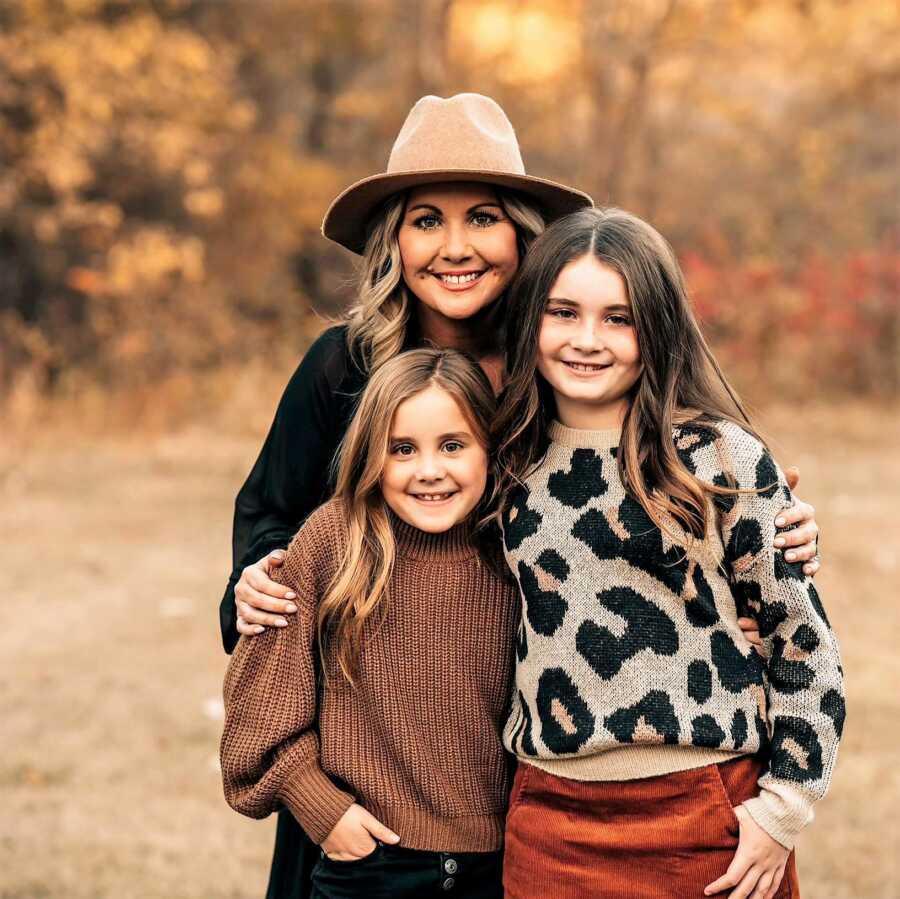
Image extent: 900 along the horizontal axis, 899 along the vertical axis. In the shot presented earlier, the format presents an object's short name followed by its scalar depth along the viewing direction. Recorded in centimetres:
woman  269
